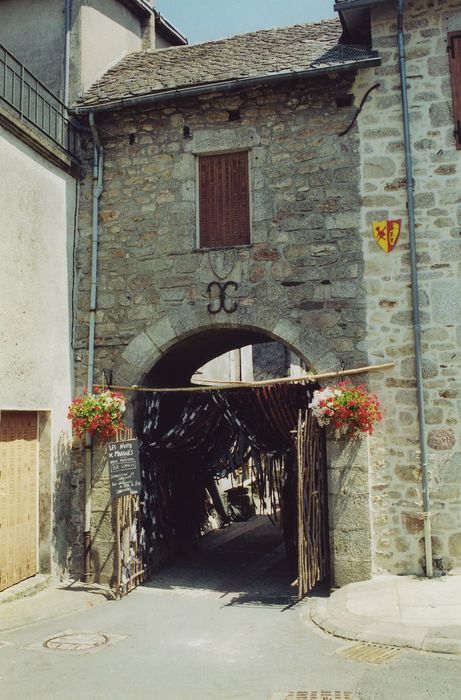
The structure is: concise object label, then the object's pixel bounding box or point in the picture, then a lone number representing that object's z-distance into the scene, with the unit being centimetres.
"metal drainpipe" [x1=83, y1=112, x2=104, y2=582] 826
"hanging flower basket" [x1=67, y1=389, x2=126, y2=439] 804
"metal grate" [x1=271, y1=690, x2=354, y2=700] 449
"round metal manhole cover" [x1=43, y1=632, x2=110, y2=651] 579
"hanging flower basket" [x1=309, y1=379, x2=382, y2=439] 731
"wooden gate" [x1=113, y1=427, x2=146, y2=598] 773
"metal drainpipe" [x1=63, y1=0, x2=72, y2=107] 935
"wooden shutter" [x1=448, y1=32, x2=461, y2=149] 785
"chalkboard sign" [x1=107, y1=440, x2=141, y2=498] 760
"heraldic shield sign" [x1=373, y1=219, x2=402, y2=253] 788
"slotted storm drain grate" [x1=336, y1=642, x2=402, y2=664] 524
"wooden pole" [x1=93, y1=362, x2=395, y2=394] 773
